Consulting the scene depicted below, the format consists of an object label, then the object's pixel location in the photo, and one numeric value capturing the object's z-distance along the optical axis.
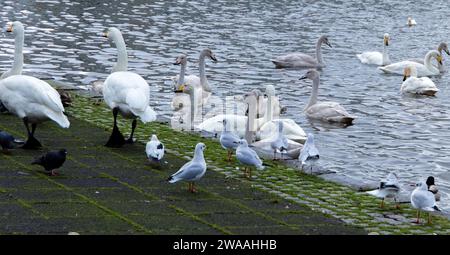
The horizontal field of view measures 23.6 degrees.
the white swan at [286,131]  16.55
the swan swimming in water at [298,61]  27.44
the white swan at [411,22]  38.91
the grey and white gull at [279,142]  14.31
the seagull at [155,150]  12.62
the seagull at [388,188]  11.74
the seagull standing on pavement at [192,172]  11.48
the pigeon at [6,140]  12.76
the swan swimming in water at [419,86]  24.19
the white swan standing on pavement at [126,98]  13.81
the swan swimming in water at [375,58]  28.66
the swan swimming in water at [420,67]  27.45
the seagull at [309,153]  13.31
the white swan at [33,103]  13.34
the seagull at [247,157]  12.57
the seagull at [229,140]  13.62
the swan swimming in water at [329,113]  20.11
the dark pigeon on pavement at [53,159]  11.77
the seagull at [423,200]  11.05
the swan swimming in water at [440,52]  28.66
